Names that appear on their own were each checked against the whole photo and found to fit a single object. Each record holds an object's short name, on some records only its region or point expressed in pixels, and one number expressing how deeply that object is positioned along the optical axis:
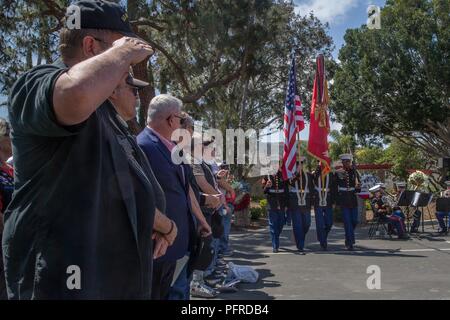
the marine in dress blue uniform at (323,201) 10.77
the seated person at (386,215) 12.42
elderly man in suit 3.17
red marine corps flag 10.69
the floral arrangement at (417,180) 17.80
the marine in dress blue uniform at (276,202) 10.58
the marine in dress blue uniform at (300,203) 10.45
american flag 10.38
